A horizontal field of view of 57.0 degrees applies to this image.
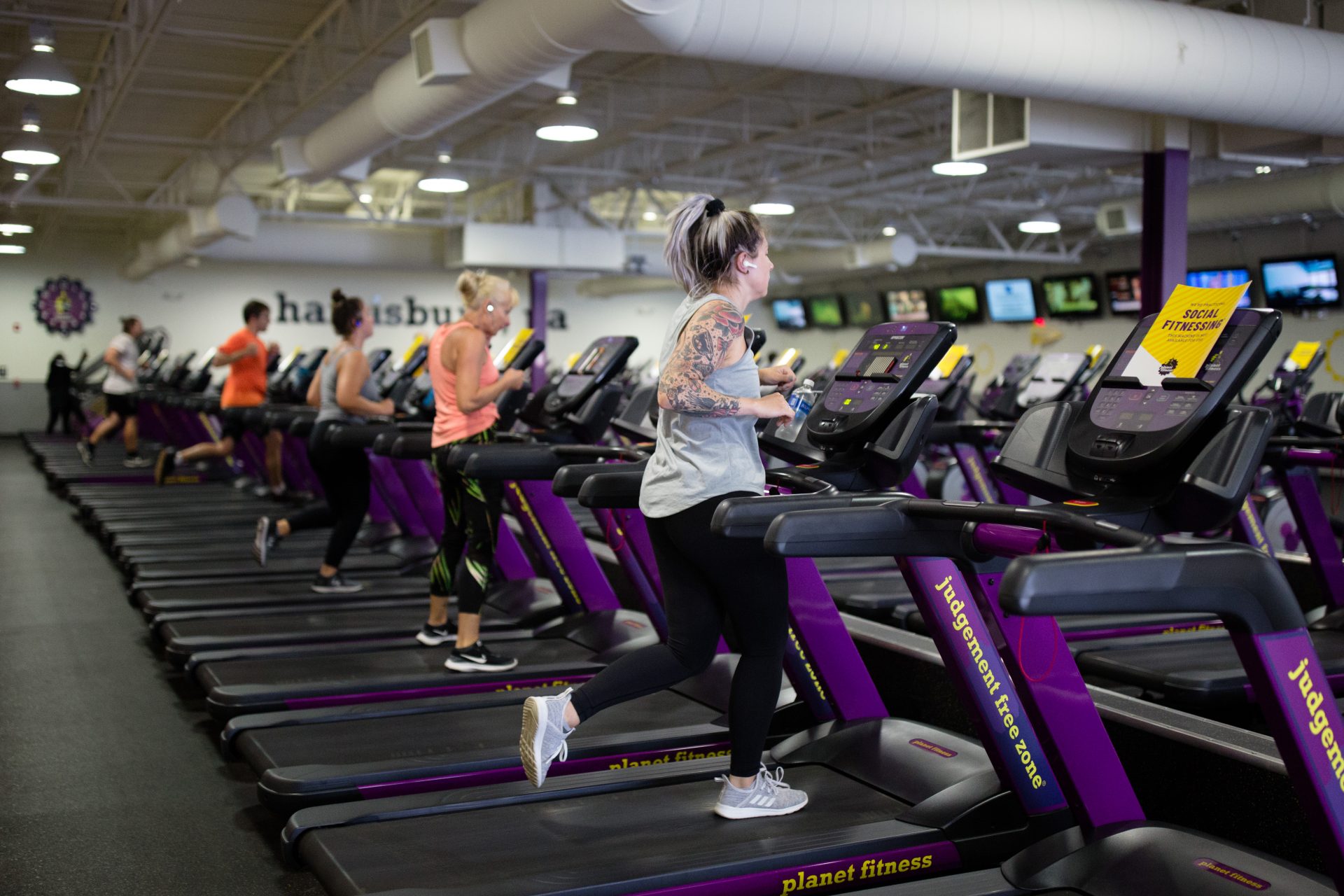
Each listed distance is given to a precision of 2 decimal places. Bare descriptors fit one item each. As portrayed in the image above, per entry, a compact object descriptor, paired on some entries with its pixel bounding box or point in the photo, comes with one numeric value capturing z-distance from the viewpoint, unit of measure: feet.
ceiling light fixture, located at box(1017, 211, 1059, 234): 43.65
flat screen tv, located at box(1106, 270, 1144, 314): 52.65
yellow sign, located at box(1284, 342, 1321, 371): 23.91
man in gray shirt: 35.81
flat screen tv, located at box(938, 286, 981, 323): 61.25
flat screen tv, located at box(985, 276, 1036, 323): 58.03
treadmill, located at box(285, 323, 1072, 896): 7.68
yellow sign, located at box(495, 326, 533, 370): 15.26
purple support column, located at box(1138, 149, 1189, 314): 25.40
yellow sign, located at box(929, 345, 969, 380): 21.68
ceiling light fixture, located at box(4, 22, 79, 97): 23.27
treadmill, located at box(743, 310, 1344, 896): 5.75
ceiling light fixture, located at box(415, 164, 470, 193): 35.19
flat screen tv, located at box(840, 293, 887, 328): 67.77
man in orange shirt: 25.52
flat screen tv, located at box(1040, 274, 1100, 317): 55.06
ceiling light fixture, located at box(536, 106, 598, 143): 27.86
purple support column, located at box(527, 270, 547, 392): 51.21
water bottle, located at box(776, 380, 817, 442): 10.10
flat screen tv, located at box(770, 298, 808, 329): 72.54
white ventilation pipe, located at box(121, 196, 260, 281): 42.60
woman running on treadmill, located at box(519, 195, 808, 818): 7.97
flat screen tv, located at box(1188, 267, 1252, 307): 47.19
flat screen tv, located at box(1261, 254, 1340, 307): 44.19
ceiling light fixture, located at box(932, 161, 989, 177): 29.14
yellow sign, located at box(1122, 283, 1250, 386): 7.15
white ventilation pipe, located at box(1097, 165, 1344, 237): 37.35
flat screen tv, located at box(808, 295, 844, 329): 69.00
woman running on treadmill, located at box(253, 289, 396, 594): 16.55
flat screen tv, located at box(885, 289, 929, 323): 64.54
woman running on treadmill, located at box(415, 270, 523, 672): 12.85
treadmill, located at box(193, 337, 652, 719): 12.11
